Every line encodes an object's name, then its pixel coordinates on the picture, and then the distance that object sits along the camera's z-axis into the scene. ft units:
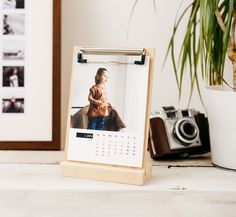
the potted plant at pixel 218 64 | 3.20
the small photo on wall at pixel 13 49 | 3.70
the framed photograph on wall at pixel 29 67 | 3.69
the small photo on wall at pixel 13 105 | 3.72
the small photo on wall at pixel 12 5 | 3.69
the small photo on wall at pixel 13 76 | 3.71
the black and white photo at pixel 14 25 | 3.69
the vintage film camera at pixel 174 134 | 3.51
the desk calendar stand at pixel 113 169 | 3.04
